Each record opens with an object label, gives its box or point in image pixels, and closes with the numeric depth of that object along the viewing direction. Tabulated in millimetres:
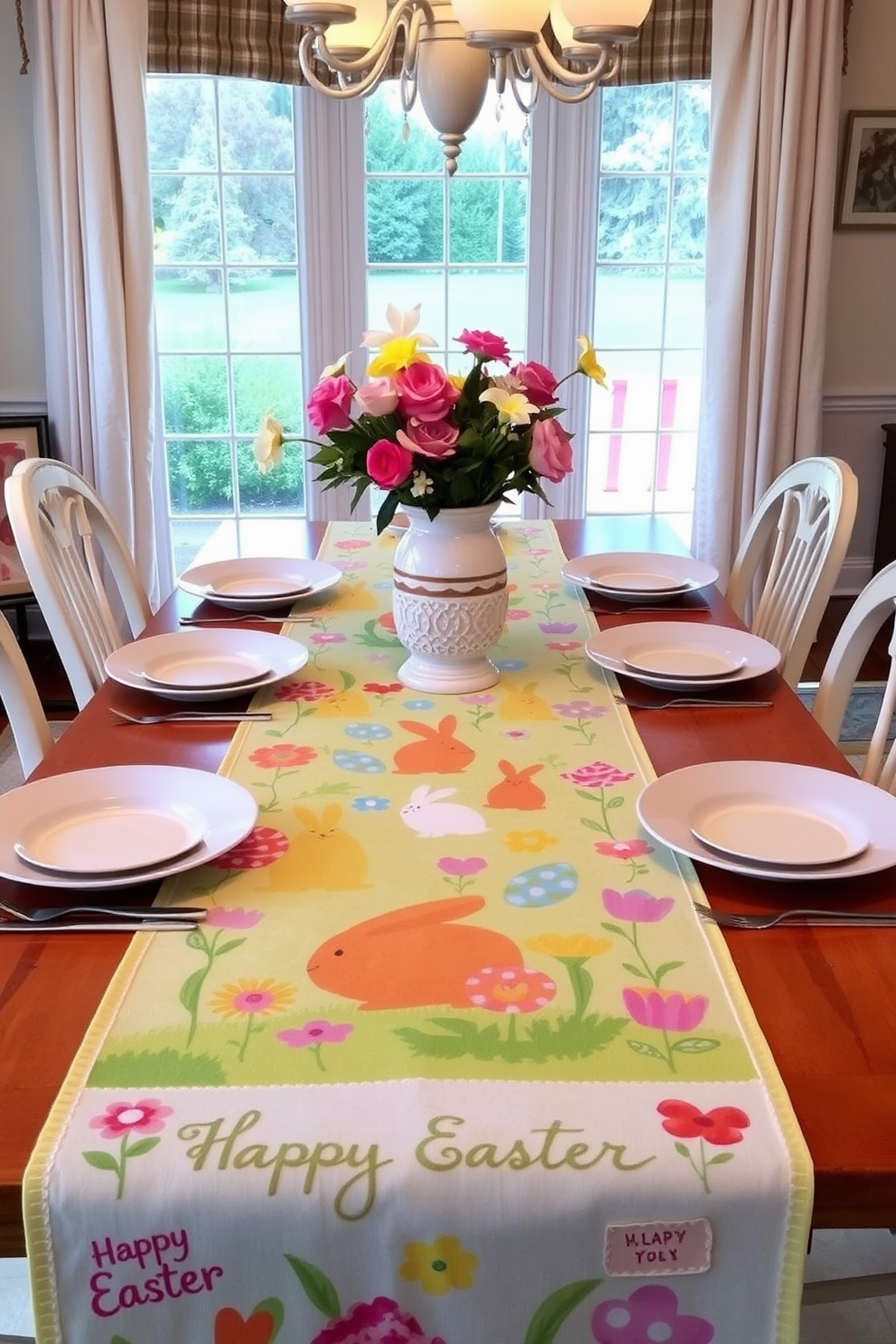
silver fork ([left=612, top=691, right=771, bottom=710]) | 1720
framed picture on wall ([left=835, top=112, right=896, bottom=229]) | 4145
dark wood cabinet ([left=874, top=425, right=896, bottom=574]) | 4379
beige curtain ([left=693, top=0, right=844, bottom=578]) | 3842
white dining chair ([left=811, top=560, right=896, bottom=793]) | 1791
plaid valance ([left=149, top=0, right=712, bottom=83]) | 3748
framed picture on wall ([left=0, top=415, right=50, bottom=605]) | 3844
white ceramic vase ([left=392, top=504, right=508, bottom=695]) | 1715
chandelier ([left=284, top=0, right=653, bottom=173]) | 1672
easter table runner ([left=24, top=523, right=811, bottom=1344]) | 873
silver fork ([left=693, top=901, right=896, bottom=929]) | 1181
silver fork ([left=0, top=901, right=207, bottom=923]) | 1185
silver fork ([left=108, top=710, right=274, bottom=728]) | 1677
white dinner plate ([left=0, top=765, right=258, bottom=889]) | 1278
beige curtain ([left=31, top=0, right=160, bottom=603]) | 3680
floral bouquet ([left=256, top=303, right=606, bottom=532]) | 1589
